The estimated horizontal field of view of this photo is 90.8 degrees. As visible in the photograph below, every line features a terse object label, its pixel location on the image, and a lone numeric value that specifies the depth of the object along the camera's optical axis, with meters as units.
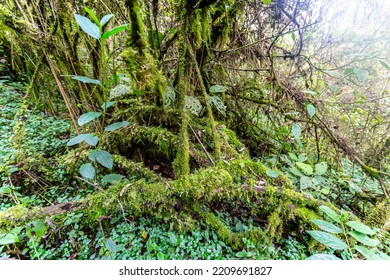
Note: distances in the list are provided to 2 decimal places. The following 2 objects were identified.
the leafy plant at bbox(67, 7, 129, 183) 0.73
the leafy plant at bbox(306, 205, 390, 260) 0.64
